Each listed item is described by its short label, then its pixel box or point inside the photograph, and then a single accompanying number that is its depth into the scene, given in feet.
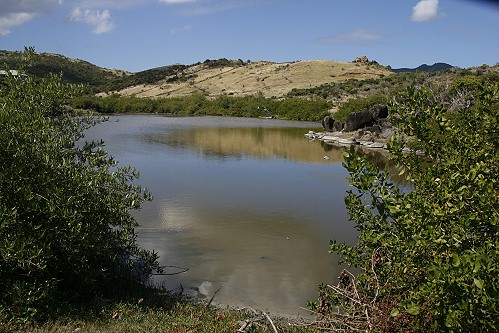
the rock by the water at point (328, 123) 150.92
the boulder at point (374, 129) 131.01
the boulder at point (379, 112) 137.08
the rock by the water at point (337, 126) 147.72
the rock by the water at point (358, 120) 137.39
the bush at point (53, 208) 21.53
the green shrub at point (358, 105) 171.01
